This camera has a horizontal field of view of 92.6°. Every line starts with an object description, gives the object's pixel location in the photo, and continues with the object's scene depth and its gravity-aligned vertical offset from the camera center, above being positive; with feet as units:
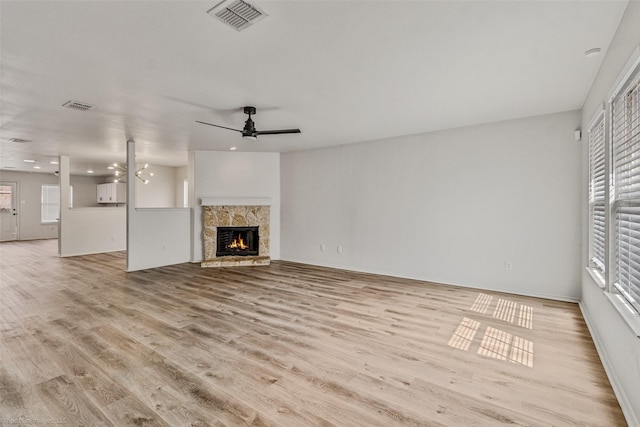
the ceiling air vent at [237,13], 6.22 +4.20
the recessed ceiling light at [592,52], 8.02 +4.32
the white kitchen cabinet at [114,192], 34.71 +1.98
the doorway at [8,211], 34.30 -0.30
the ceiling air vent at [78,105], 12.15 +4.22
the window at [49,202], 36.91 +0.80
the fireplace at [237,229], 21.93 -1.39
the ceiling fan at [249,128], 12.64 +3.50
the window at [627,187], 6.26 +0.61
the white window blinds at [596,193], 9.75 +0.70
